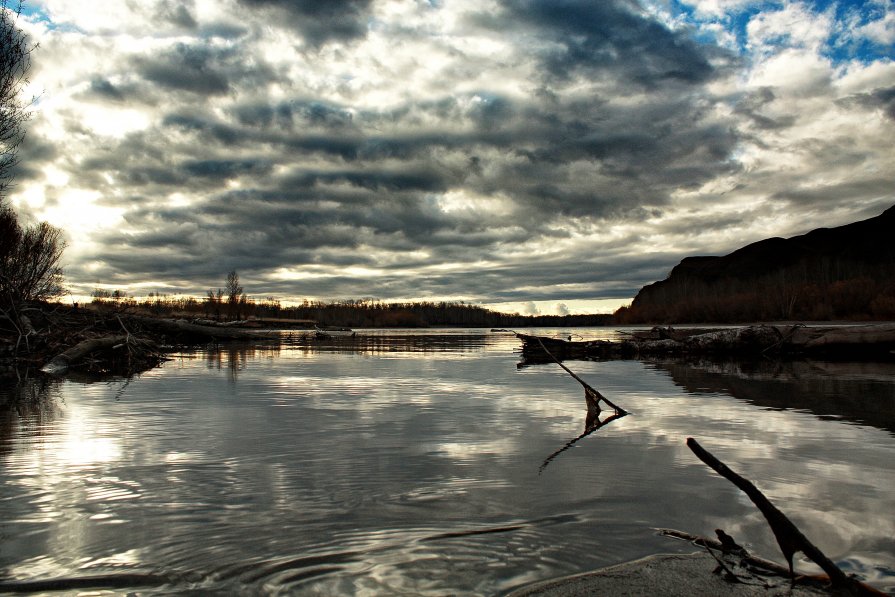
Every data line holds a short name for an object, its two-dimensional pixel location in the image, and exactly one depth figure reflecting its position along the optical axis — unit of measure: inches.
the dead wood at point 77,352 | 555.5
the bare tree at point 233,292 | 4446.4
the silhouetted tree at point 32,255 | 963.3
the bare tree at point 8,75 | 672.4
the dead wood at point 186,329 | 1039.0
